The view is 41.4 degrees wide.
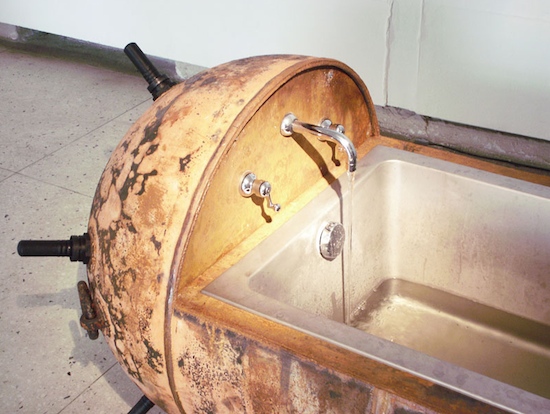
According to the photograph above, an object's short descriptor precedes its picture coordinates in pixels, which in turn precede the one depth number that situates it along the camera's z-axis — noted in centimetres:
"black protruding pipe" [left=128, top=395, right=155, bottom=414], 151
